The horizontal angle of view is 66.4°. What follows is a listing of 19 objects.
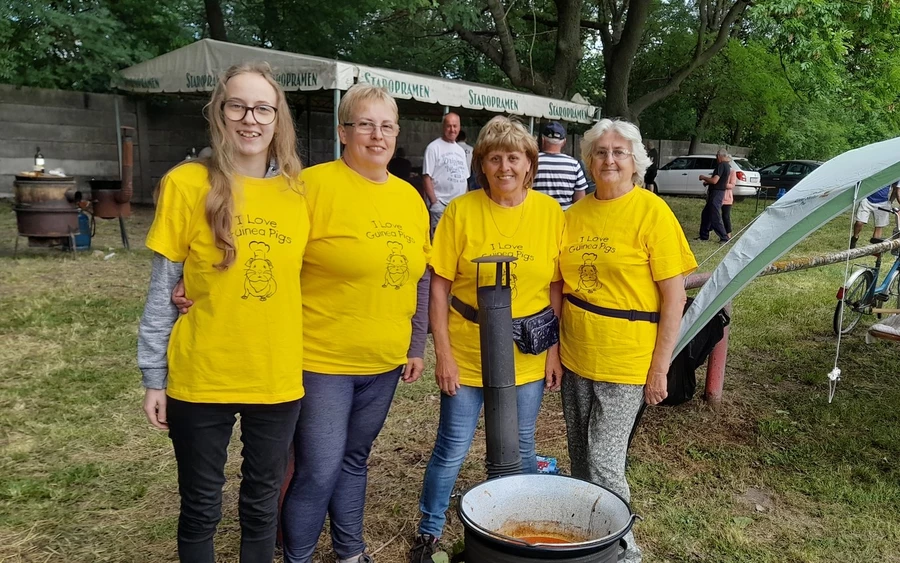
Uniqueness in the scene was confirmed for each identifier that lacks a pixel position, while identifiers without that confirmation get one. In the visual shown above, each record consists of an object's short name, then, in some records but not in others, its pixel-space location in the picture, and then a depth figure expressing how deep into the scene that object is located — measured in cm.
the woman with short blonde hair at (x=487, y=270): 239
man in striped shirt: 549
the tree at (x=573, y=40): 1329
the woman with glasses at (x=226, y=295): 186
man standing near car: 1220
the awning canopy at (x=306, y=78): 841
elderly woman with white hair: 238
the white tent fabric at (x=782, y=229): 317
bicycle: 602
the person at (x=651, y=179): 1671
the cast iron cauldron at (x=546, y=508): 205
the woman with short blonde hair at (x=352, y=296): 213
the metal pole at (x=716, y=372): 443
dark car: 2136
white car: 2125
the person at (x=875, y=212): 986
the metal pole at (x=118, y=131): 1204
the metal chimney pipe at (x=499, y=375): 219
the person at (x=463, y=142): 848
